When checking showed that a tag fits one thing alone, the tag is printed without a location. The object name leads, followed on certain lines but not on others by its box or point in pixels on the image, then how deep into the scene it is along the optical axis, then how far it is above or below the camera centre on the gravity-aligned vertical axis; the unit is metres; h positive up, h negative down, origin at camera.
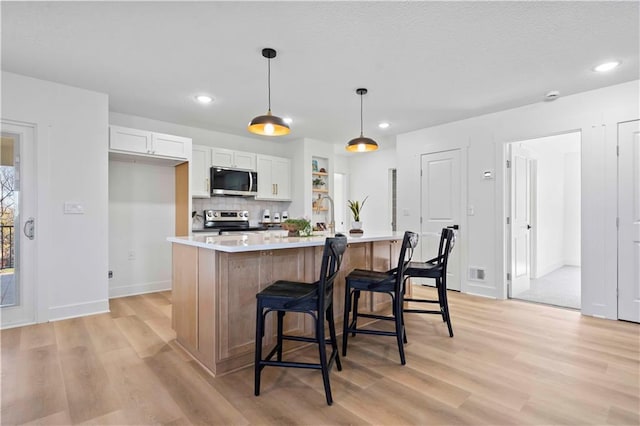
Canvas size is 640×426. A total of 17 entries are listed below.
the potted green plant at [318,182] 6.08 +0.56
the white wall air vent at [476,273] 4.36 -0.86
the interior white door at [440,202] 4.66 +0.14
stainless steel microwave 4.91 +0.48
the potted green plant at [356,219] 3.46 -0.08
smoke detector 3.53 +1.31
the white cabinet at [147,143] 3.85 +0.89
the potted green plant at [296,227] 2.87 -0.14
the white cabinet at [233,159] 5.00 +0.86
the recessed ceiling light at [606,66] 2.87 +1.33
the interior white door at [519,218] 4.27 -0.10
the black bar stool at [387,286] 2.33 -0.57
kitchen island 2.13 -0.54
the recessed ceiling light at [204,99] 3.71 +1.35
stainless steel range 4.96 -0.14
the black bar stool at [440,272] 2.95 -0.57
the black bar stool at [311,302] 1.85 -0.54
